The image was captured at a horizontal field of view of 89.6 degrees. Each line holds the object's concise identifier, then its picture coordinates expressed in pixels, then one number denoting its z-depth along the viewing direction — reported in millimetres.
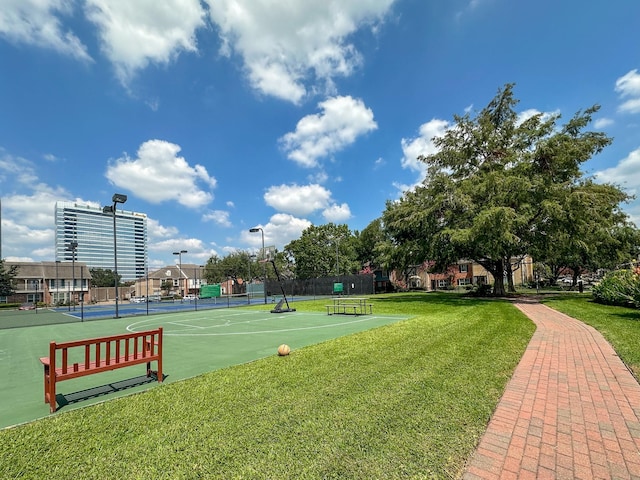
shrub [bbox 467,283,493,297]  26933
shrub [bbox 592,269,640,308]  13273
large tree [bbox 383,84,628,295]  20328
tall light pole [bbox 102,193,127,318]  16297
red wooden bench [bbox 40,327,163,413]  4355
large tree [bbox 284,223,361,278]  55750
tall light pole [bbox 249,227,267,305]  23547
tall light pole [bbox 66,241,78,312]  20281
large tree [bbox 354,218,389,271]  58744
